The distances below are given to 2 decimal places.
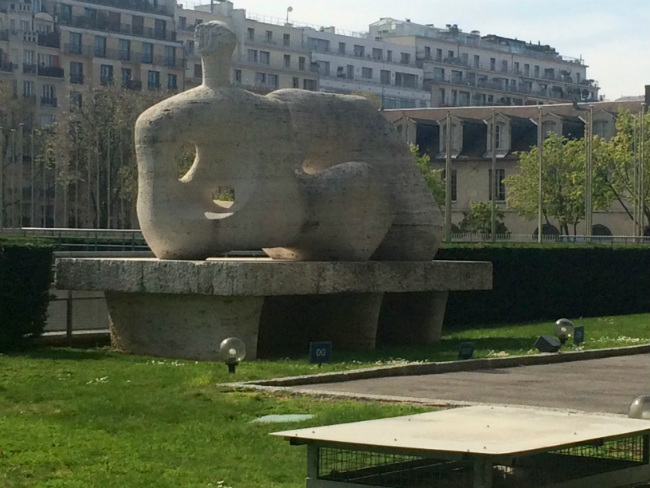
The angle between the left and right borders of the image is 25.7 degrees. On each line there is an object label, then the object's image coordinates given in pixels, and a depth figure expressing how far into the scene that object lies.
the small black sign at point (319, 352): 20.08
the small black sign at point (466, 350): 21.58
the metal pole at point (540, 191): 52.54
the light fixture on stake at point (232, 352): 18.34
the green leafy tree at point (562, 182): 68.81
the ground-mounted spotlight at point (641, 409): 11.16
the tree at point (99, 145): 62.91
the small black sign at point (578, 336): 24.28
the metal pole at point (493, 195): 50.48
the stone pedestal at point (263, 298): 22.31
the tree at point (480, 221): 75.62
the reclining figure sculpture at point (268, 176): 23.31
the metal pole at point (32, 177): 60.88
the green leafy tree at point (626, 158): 65.62
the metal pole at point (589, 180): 52.62
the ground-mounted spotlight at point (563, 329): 23.33
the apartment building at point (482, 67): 117.44
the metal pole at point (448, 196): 49.88
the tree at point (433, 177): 72.12
